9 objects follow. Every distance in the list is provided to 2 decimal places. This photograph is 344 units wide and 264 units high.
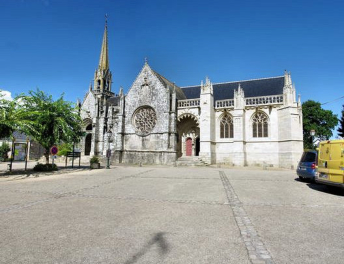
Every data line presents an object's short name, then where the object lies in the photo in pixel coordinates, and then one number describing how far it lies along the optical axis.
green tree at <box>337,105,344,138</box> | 36.59
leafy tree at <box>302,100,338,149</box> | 33.91
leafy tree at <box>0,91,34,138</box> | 12.47
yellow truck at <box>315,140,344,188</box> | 7.70
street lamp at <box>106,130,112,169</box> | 18.53
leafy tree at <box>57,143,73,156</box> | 33.97
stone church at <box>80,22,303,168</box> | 22.22
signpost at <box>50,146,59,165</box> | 14.61
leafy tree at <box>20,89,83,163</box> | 14.73
